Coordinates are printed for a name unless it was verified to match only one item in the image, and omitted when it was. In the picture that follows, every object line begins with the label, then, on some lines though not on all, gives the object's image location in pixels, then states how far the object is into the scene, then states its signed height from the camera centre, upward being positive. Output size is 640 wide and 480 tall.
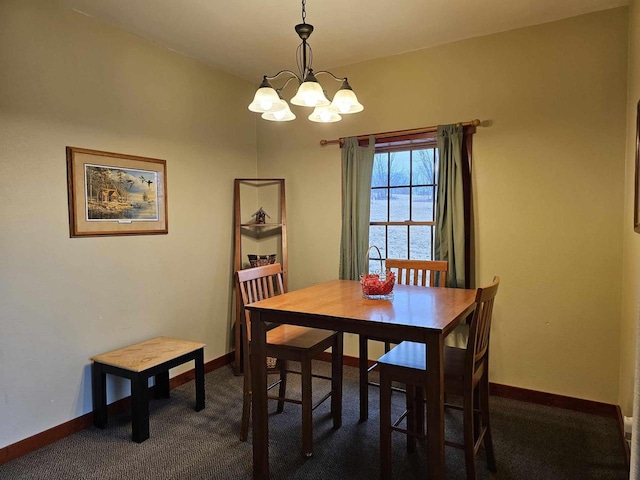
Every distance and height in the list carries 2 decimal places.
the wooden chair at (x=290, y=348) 2.29 -0.68
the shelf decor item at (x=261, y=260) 3.69 -0.28
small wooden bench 2.46 -0.85
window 3.35 +0.21
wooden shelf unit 3.63 -0.01
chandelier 2.00 +0.63
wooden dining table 1.75 -0.42
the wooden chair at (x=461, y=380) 1.90 -0.72
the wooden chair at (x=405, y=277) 2.71 -0.36
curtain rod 3.04 +0.73
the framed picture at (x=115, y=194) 2.61 +0.24
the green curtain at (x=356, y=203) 3.46 +0.20
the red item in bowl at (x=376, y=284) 2.31 -0.32
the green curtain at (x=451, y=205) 3.04 +0.15
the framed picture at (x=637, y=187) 2.01 +0.18
